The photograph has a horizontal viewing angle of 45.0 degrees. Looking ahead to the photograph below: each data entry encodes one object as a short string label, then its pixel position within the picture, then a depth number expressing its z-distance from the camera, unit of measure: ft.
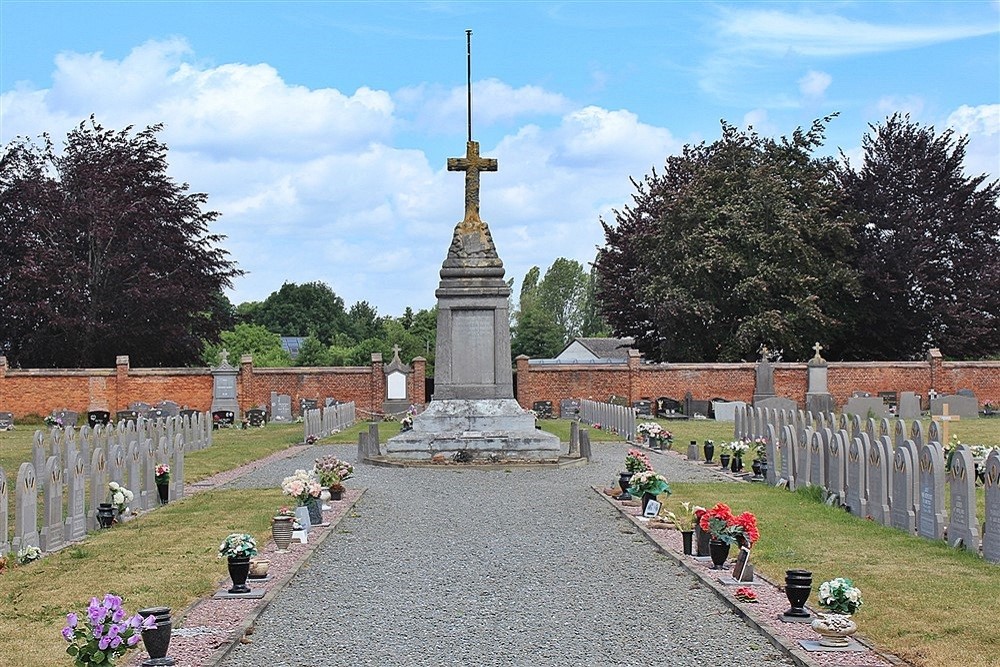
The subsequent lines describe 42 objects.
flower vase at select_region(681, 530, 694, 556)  41.96
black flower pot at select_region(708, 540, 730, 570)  38.91
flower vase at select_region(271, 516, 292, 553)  44.45
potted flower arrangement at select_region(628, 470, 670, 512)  52.60
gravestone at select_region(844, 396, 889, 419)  135.16
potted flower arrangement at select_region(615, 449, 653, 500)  58.65
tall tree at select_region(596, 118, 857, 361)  171.53
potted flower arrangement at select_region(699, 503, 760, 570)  37.81
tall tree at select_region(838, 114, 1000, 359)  178.60
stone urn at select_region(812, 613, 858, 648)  28.07
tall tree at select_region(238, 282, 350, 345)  406.00
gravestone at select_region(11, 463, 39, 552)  43.06
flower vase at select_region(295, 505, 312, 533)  47.98
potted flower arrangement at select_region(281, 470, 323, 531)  48.52
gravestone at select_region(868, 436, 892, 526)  50.67
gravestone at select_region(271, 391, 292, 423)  153.89
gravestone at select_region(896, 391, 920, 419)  147.64
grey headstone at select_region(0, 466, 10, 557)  42.09
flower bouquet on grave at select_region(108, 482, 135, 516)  52.70
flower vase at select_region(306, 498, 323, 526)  50.82
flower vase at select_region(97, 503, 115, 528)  52.47
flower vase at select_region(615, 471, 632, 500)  59.41
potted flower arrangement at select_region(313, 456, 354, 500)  59.21
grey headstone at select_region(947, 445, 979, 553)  42.34
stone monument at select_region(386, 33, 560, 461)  84.23
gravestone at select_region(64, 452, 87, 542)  48.92
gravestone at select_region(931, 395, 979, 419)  146.20
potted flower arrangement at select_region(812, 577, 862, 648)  28.14
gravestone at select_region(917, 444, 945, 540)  45.03
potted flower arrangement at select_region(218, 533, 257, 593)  35.04
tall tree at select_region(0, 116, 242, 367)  164.76
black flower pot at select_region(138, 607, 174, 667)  26.37
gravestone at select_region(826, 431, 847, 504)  57.67
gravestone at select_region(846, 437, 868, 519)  53.52
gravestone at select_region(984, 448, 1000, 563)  39.70
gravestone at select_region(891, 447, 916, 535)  47.67
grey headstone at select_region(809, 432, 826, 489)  61.72
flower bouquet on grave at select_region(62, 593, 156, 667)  24.08
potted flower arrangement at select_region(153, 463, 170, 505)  61.11
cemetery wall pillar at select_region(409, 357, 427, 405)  162.50
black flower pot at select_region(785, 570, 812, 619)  30.86
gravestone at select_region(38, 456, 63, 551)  45.73
